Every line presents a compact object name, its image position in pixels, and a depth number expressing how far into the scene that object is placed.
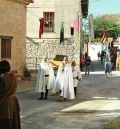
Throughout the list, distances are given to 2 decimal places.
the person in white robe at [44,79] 22.12
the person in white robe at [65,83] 21.67
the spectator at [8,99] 9.98
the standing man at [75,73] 22.86
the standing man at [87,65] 39.44
